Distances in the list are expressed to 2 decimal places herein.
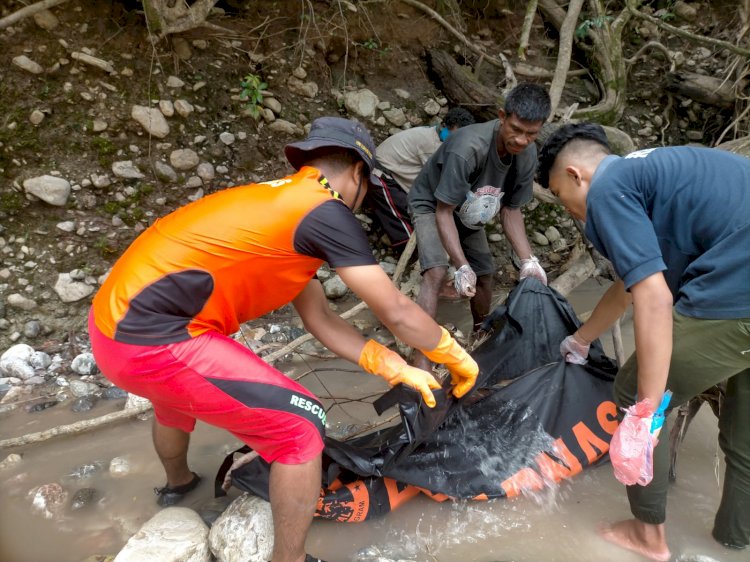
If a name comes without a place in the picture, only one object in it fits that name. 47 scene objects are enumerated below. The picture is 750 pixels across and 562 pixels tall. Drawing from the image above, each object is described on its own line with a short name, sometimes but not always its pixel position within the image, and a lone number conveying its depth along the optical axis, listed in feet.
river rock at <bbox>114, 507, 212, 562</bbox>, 4.84
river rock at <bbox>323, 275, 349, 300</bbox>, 10.78
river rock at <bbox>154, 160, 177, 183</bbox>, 10.26
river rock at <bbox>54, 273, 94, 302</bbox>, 9.20
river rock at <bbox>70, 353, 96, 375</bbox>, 8.34
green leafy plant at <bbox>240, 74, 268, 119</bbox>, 10.92
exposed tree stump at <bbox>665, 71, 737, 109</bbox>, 14.21
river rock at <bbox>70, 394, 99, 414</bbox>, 7.58
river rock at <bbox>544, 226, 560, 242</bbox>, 13.24
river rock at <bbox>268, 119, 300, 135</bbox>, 11.62
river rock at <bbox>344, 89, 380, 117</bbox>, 12.77
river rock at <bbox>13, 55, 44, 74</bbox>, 9.36
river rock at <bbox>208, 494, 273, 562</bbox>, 5.09
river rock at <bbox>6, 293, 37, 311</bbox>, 8.92
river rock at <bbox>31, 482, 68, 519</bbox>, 5.88
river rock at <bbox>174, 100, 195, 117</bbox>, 10.48
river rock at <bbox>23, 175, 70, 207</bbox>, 9.26
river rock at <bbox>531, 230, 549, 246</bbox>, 13.10
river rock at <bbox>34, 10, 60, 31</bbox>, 9.59
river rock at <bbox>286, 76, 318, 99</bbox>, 12.14
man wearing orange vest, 4.26
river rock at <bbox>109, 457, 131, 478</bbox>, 6.44
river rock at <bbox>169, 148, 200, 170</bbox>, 10.39
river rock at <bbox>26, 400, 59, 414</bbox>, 7.55
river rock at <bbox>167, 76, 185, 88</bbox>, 10.52
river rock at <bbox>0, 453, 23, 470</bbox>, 6.46
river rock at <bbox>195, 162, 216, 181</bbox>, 10.64
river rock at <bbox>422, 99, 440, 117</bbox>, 13.74
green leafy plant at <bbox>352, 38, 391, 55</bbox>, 12.99
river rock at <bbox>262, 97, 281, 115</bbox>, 11.64
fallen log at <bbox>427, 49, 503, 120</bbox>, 13.46
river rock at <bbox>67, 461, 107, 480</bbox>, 6.38
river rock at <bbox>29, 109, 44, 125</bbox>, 9.43
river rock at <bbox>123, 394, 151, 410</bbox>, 7.27
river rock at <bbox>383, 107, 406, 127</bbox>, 13.23
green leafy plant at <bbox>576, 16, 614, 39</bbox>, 12.54
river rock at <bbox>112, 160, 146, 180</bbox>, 9.89
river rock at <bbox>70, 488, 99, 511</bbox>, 5.94
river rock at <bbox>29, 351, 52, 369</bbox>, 8.38
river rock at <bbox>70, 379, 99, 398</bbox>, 7.91
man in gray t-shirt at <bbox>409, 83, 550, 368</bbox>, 7.30
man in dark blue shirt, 4.15
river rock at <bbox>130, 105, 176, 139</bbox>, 10.09
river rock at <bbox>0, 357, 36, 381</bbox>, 8.16
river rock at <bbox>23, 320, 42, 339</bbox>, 8.80
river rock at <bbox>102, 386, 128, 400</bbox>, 7.91
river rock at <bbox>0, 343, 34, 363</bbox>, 8.35
